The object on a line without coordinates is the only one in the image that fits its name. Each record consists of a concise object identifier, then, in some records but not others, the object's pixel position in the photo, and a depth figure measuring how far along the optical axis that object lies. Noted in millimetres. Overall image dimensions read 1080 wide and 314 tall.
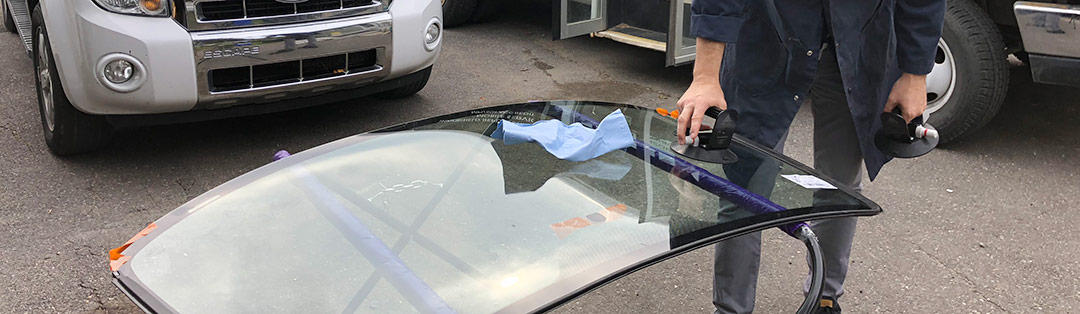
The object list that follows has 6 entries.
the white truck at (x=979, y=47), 3471
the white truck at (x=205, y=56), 3389
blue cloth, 1830
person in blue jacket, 1962
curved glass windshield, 1395
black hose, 1616
